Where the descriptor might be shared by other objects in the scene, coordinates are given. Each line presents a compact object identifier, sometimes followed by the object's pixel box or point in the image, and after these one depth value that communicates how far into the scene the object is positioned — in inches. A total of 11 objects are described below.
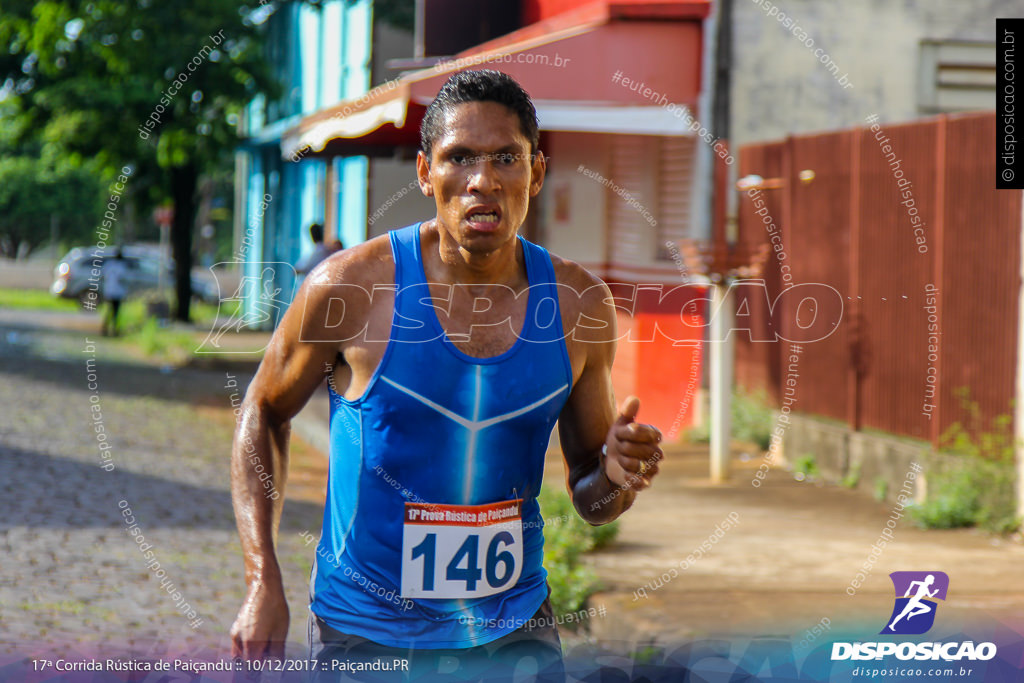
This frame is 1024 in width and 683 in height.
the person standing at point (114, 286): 1824.6
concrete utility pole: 749.9
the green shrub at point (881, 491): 704.0
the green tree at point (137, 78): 1341.0
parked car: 2711.6
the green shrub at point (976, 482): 615.2
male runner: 222.7
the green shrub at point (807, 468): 791.4
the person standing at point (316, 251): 949.8
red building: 862.5
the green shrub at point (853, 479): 744.3
